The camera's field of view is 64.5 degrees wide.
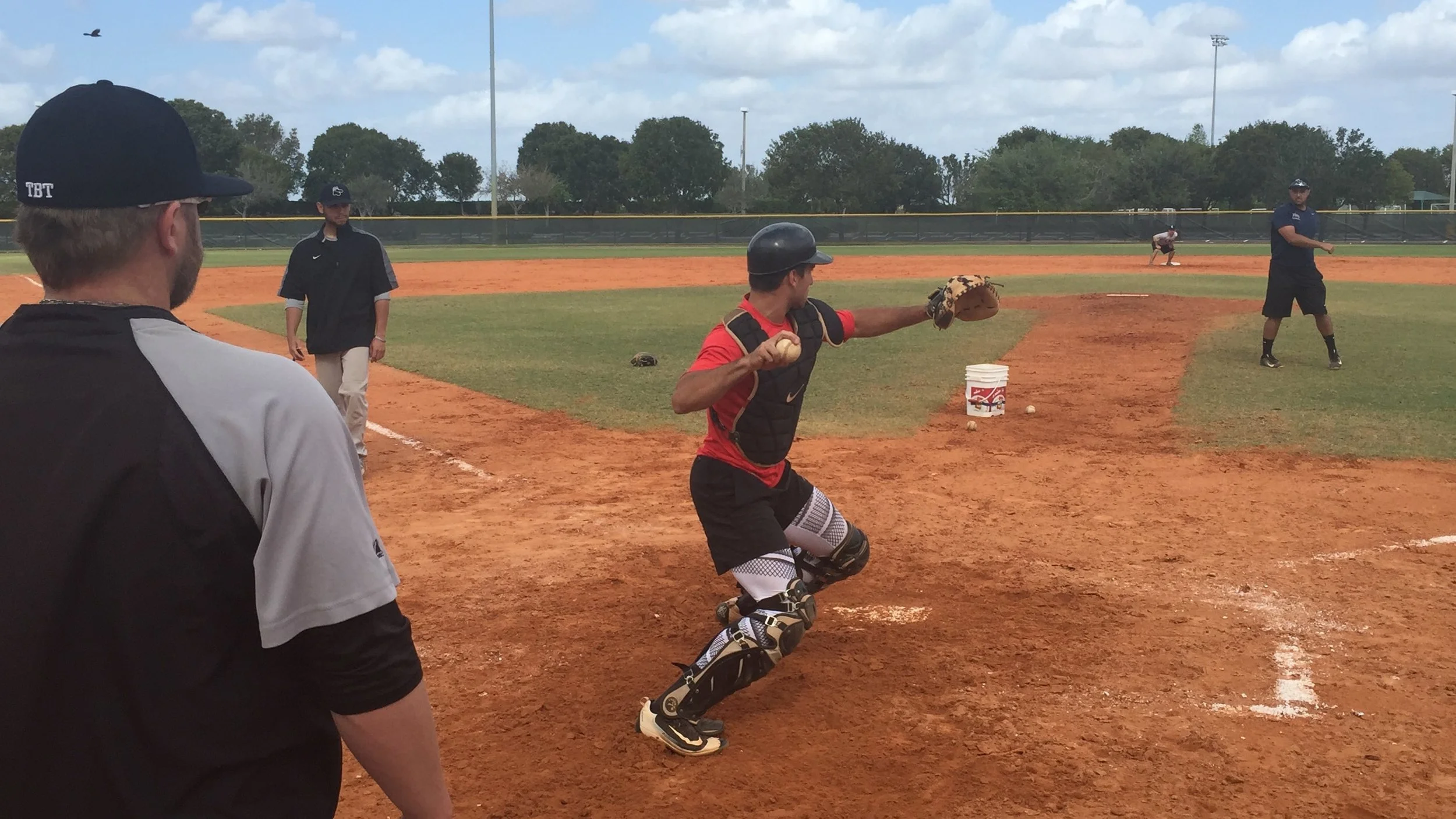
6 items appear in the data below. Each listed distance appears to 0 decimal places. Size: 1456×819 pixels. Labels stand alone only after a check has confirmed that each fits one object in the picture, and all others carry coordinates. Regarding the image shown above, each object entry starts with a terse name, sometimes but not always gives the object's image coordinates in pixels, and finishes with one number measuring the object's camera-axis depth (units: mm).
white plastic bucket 10914
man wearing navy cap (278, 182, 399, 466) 9023
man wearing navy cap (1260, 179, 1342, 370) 13328
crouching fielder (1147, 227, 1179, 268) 34219
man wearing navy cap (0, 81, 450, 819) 1708
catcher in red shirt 4430
